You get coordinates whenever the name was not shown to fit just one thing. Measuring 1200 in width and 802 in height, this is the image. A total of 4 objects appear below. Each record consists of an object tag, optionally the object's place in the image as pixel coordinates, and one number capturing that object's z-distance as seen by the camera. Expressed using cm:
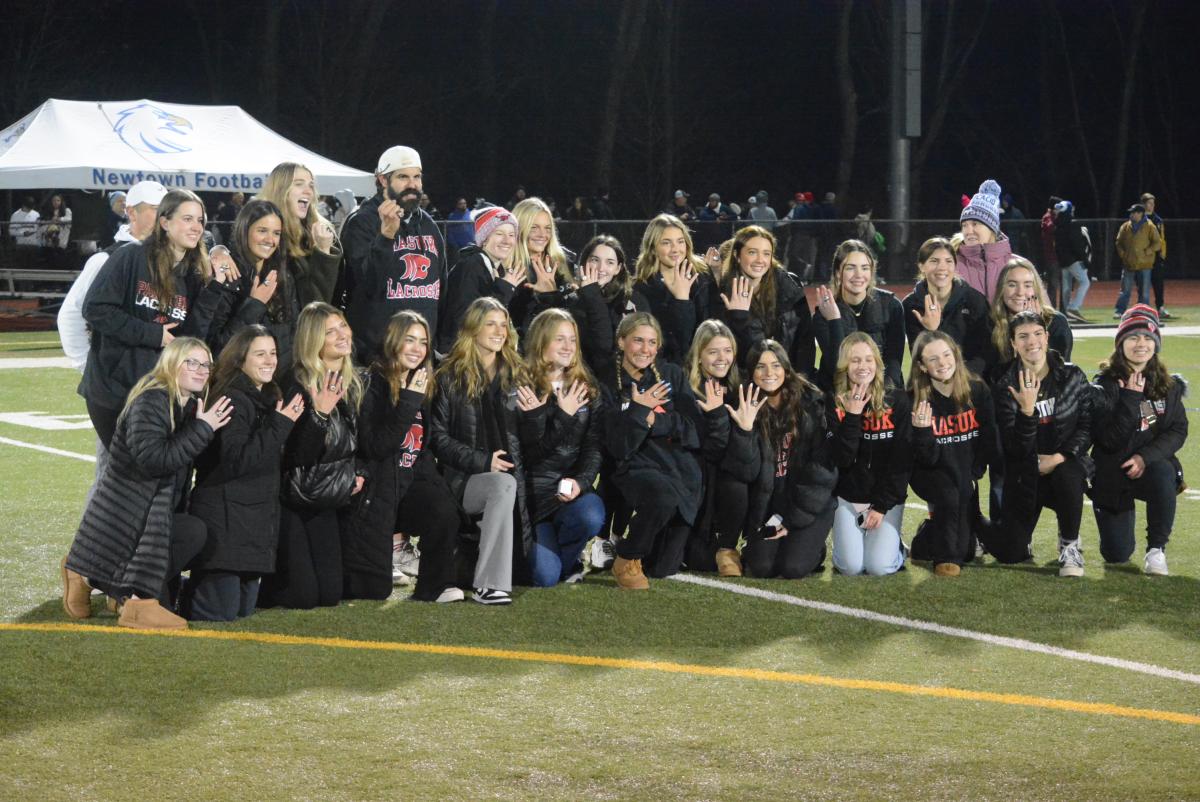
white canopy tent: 2447
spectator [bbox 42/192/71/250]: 2656
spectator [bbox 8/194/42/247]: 2647
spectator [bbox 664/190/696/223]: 3016
